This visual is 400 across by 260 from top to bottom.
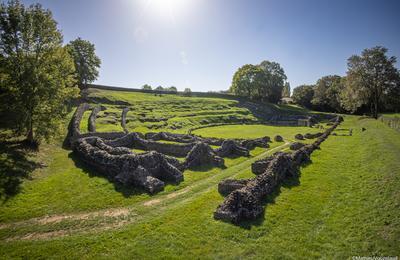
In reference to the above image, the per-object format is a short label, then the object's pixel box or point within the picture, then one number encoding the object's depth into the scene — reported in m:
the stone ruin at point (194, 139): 42.07
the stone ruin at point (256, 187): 16.00
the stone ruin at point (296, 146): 38.82
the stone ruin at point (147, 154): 22.56
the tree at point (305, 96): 124.19
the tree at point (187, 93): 119.39
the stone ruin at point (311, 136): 52.12
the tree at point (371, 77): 71.25
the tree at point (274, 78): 115.93
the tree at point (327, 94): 108.56
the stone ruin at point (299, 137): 51.09
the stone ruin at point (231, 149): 35.06
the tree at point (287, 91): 160.40
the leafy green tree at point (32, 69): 27.31
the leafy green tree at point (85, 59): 78.17
